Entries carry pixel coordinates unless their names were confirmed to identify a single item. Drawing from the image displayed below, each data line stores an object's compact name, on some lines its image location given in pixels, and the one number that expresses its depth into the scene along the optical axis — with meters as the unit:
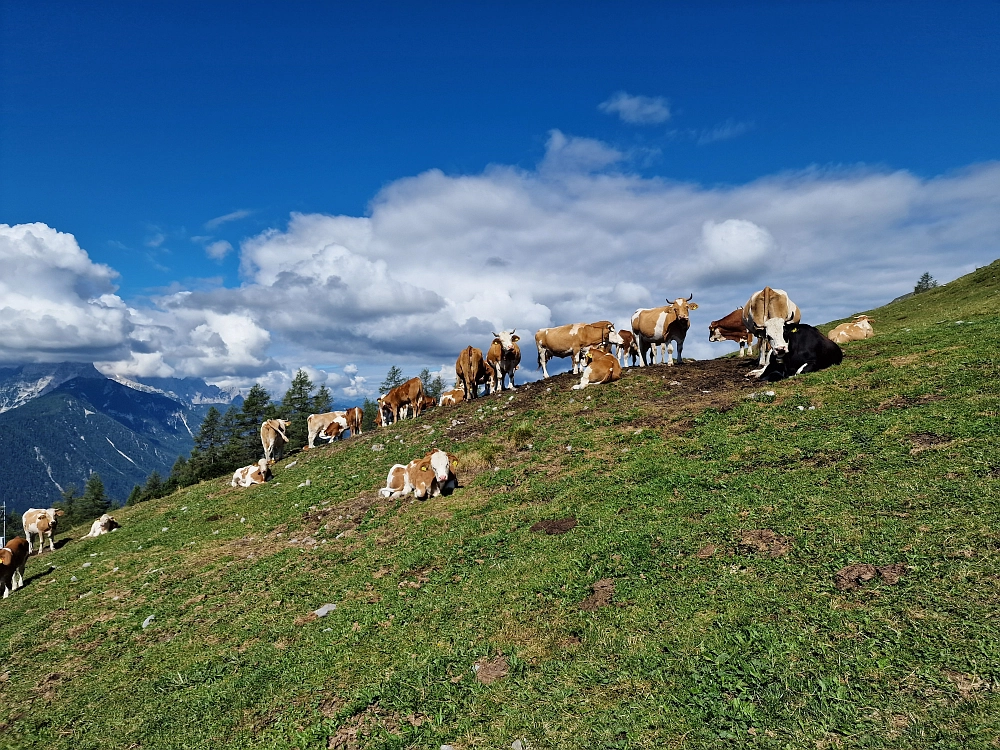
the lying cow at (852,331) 22.75
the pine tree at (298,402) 77.55
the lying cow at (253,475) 21.75
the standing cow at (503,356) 24.91
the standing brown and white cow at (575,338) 24.34
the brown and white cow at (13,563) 14.44
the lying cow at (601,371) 19.35
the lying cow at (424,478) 13.53
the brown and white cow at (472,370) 26.98
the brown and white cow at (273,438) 29.59
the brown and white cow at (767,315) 16.47
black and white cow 15.33
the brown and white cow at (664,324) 21.17
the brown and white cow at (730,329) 26.78
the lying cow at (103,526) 20.34
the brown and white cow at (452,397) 29.66
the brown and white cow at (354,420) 35.91
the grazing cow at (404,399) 31.44
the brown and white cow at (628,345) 25.47
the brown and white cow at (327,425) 34.75
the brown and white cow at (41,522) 21.03
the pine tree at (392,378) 98.14
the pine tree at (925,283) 91.75
